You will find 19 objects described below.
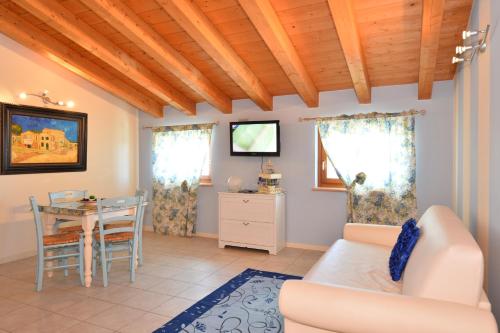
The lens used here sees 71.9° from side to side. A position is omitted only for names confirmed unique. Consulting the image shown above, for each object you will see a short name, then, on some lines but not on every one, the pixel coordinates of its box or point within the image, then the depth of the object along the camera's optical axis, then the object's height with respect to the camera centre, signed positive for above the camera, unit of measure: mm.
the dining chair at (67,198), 3715 -363
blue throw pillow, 2219 -558
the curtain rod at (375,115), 4061 +625
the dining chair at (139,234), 3824 -752
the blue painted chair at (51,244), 3174 -730
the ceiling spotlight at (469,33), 2050 +798
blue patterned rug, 2502 -1167
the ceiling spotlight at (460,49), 2254 +763
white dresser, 4469 -725
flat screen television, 4762 +402
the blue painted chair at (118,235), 3271 -684
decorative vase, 4883 -252
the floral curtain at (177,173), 5371 -107
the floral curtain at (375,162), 4086 +46
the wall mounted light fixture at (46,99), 4218 +876
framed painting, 4070 +349
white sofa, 1418 -605
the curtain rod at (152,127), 5273 +667
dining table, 3225 -478
